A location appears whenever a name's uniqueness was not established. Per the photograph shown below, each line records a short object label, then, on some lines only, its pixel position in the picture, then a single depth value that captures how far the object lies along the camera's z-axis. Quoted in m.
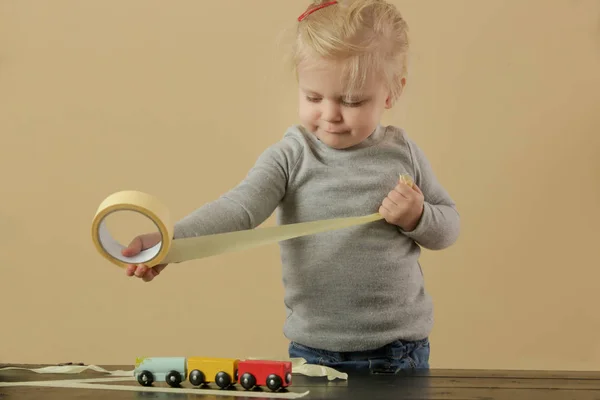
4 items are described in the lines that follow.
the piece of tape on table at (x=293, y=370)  2.02
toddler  2.15
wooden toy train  1.90
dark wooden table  1.89
